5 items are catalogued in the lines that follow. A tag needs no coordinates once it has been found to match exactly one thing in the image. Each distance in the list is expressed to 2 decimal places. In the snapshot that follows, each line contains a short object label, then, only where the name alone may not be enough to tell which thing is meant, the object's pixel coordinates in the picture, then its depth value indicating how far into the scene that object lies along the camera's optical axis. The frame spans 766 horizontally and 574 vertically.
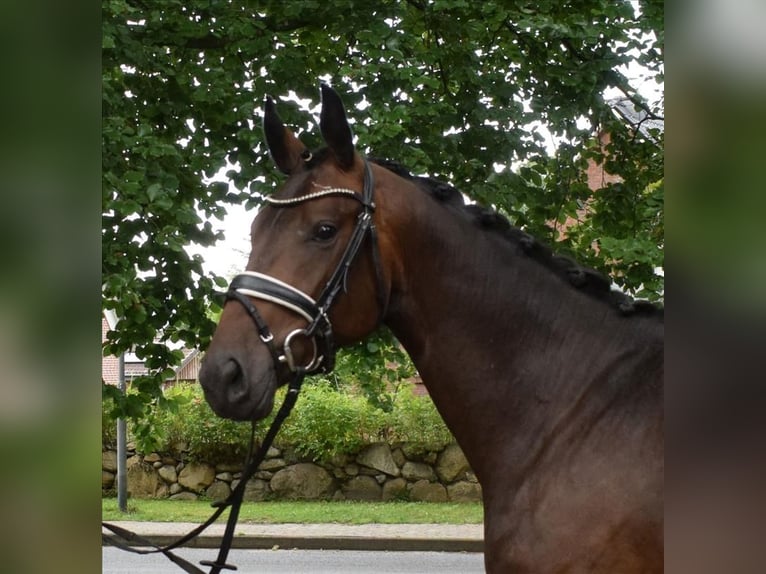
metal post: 13.71
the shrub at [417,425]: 14.96
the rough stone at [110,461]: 15.58
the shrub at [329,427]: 15.01
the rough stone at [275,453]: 15.33
